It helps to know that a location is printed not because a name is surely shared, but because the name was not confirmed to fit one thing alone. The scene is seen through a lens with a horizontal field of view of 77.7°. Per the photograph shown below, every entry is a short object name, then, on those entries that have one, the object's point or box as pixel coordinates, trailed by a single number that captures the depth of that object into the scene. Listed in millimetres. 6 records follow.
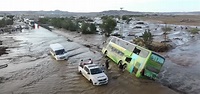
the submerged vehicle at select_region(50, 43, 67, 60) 17896
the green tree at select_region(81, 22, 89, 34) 38564
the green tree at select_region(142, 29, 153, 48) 23717
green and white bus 12269
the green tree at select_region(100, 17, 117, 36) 33101
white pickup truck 11629
